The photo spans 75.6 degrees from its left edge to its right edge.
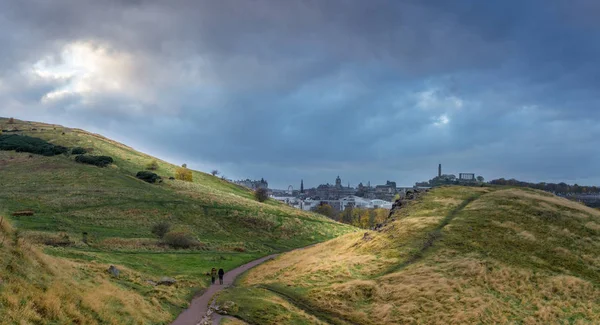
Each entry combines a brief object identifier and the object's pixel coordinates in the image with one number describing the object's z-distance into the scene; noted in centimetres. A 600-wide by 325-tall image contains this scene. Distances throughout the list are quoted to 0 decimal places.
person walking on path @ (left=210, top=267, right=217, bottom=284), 4219
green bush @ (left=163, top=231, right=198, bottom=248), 6272
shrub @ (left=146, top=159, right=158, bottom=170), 13695
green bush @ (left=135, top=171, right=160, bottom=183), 11231
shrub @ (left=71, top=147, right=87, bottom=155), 12592
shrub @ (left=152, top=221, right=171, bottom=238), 6821
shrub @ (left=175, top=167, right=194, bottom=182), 14418
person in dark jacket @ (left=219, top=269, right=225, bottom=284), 4128
